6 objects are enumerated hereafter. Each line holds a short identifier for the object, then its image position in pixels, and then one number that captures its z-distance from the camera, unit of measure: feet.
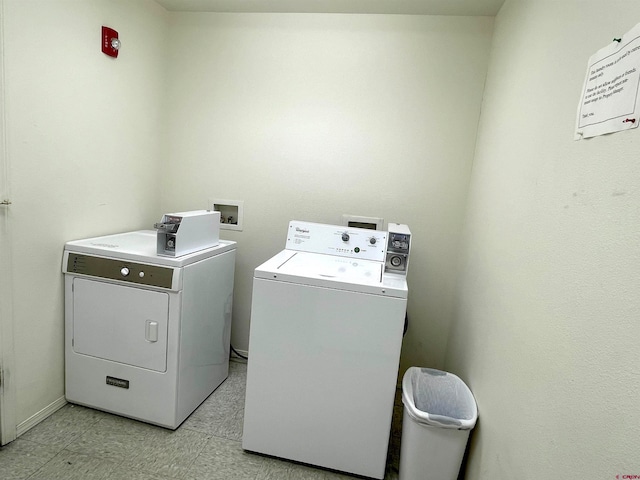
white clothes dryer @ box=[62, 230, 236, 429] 5.38
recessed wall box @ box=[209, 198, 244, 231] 7.73
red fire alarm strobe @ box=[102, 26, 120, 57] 5.89
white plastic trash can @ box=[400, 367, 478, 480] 4.34
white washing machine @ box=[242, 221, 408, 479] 4.75
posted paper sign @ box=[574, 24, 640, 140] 2.32
